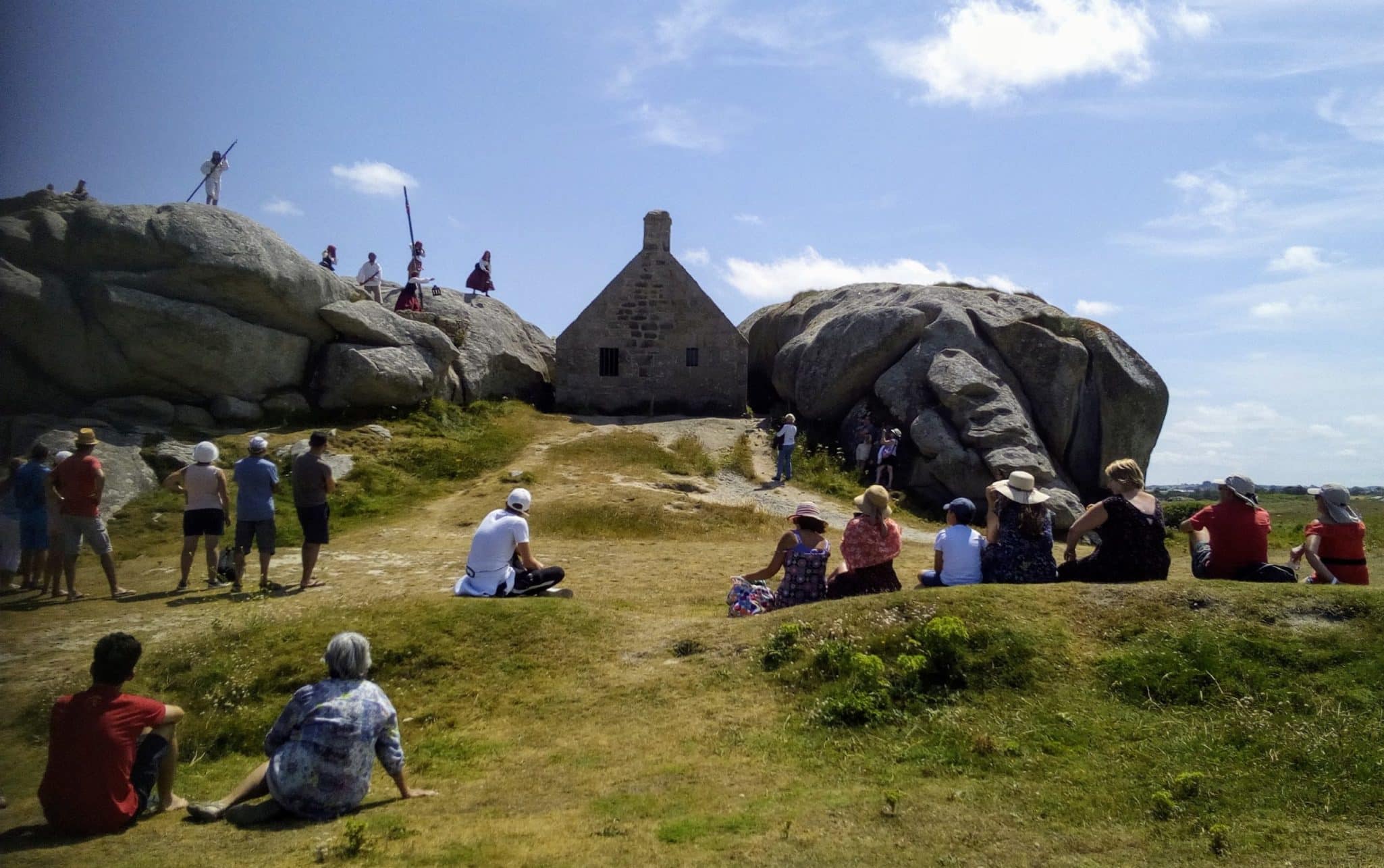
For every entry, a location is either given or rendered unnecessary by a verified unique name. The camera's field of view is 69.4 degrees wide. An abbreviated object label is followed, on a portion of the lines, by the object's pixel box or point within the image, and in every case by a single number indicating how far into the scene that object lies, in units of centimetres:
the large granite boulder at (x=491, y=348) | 2967
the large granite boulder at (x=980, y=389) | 2597
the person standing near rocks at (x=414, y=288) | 3066
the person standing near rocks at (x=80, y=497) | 1245
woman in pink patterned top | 1060
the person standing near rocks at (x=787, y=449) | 2527
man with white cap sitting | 1141
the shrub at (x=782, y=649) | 908
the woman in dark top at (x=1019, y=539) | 1016
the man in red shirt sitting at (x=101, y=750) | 637
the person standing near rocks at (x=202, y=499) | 1314
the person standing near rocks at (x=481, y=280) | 3562
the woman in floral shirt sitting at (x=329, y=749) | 674
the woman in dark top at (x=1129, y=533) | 977
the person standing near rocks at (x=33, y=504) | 1273
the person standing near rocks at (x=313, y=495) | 1305
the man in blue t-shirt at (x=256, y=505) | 1314
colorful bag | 1124
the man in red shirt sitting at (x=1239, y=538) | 990
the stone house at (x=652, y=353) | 3291
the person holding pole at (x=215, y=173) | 2414
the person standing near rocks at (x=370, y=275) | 3116
